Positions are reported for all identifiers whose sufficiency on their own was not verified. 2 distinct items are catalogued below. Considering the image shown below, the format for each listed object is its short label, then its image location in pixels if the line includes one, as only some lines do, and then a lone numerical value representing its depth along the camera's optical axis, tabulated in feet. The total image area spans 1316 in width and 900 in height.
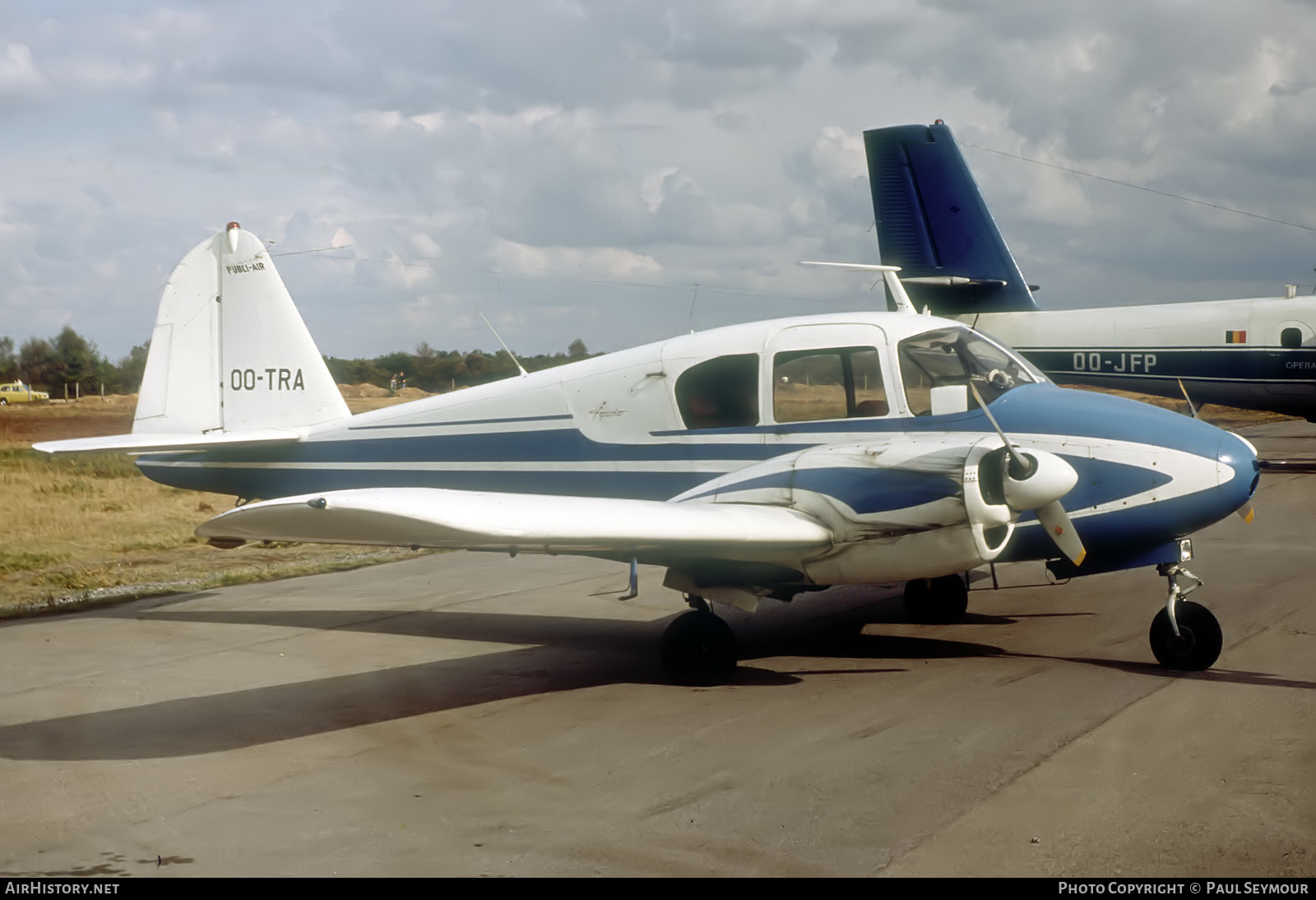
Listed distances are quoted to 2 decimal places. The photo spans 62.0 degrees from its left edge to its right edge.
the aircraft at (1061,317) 67.36
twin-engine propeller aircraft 23.49
